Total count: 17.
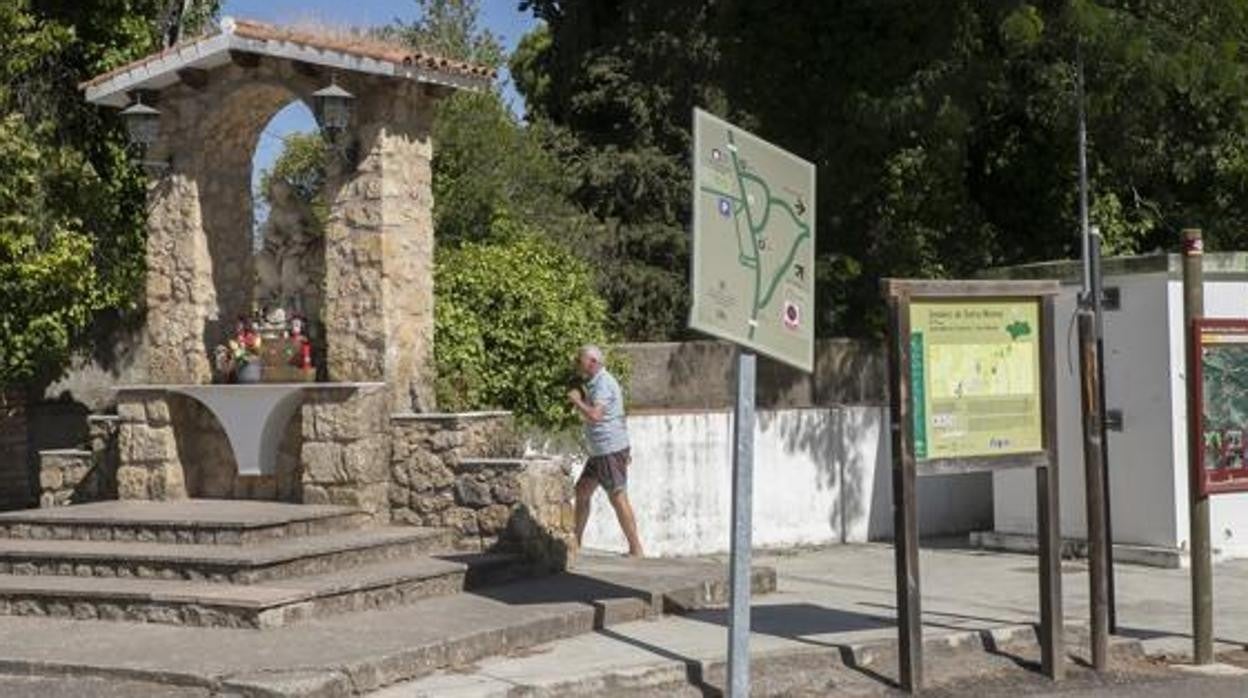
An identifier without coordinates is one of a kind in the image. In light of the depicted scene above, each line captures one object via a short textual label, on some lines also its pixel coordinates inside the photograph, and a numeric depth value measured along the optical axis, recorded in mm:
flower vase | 11898
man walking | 11477
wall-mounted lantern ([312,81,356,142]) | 11203
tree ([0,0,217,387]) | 15008
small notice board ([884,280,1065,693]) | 8516
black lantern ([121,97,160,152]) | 12156
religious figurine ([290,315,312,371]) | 12008
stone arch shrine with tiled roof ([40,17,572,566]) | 11234
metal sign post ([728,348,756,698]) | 7270
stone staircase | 9258
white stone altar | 11609
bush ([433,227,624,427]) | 13984
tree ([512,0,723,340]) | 24922
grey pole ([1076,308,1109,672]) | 9164
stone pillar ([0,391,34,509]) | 17109
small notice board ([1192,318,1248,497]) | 9398
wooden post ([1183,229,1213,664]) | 9281
